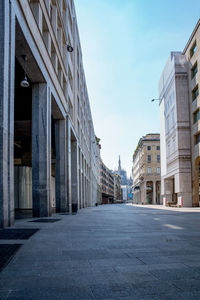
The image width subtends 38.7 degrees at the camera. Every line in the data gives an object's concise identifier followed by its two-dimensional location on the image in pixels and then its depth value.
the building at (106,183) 122.34
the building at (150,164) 86.06
